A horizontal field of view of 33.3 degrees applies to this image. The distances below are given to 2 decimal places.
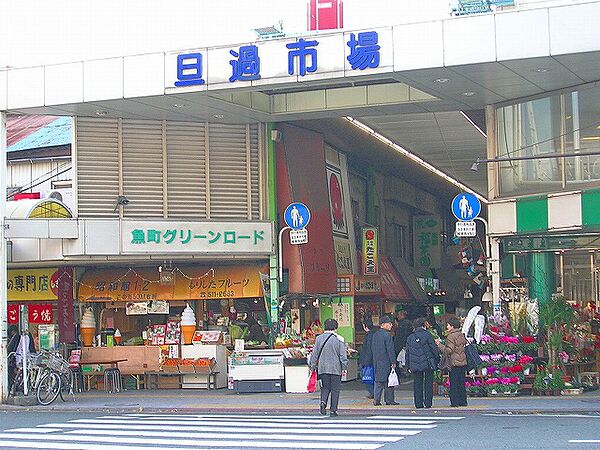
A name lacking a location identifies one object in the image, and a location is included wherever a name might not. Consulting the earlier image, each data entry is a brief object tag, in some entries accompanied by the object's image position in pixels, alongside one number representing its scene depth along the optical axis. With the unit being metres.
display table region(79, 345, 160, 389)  26.56
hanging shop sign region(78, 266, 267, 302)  27.05
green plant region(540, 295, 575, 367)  21.53
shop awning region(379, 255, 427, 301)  34.50
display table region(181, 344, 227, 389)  26.34
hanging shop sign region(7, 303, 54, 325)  28.75
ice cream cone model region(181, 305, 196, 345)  26.78
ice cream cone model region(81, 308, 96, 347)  28.00
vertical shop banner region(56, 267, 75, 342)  27.95
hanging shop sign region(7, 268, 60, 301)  28.08
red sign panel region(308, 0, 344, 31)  22.95
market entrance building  20.92
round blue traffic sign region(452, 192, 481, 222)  23.69
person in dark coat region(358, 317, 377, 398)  21.67
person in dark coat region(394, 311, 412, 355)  24.81
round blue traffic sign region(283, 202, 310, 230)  25.77
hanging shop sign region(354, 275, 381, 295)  30.45
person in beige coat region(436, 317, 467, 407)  19.45
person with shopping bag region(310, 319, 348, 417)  18.70
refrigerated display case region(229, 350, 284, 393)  24.23
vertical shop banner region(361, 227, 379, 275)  32.47
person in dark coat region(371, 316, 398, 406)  20.33
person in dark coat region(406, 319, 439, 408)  19.62
